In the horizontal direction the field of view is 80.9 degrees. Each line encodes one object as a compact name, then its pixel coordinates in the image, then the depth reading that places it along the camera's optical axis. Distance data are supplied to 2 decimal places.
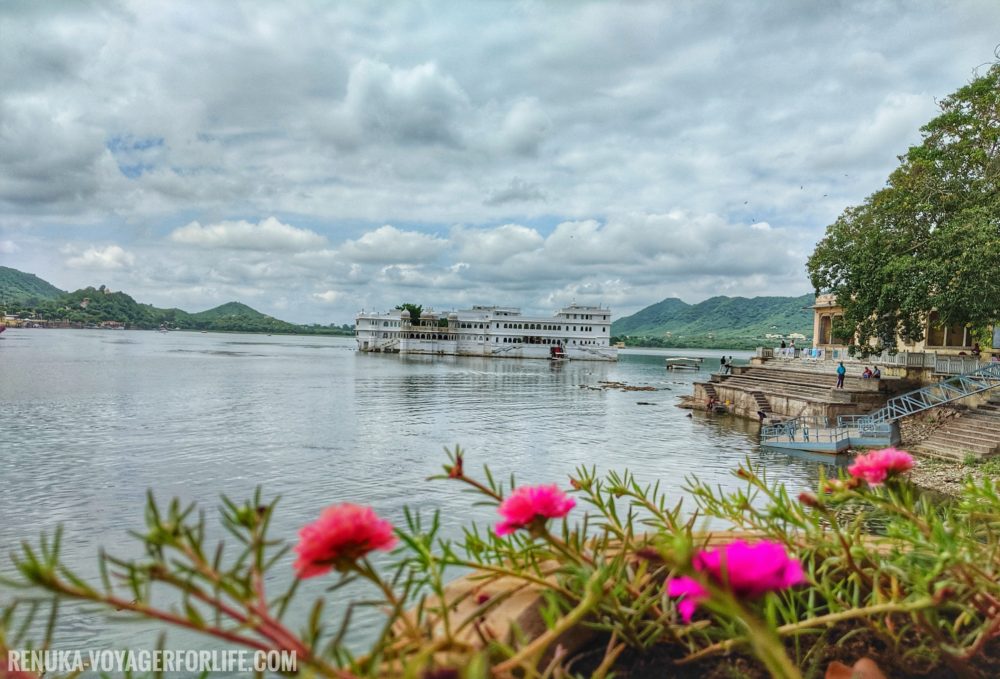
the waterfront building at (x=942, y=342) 21.86
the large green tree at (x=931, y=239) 14.30
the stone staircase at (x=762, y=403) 23.56
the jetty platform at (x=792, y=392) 19.33
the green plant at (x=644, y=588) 1.08
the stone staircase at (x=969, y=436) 13.30
